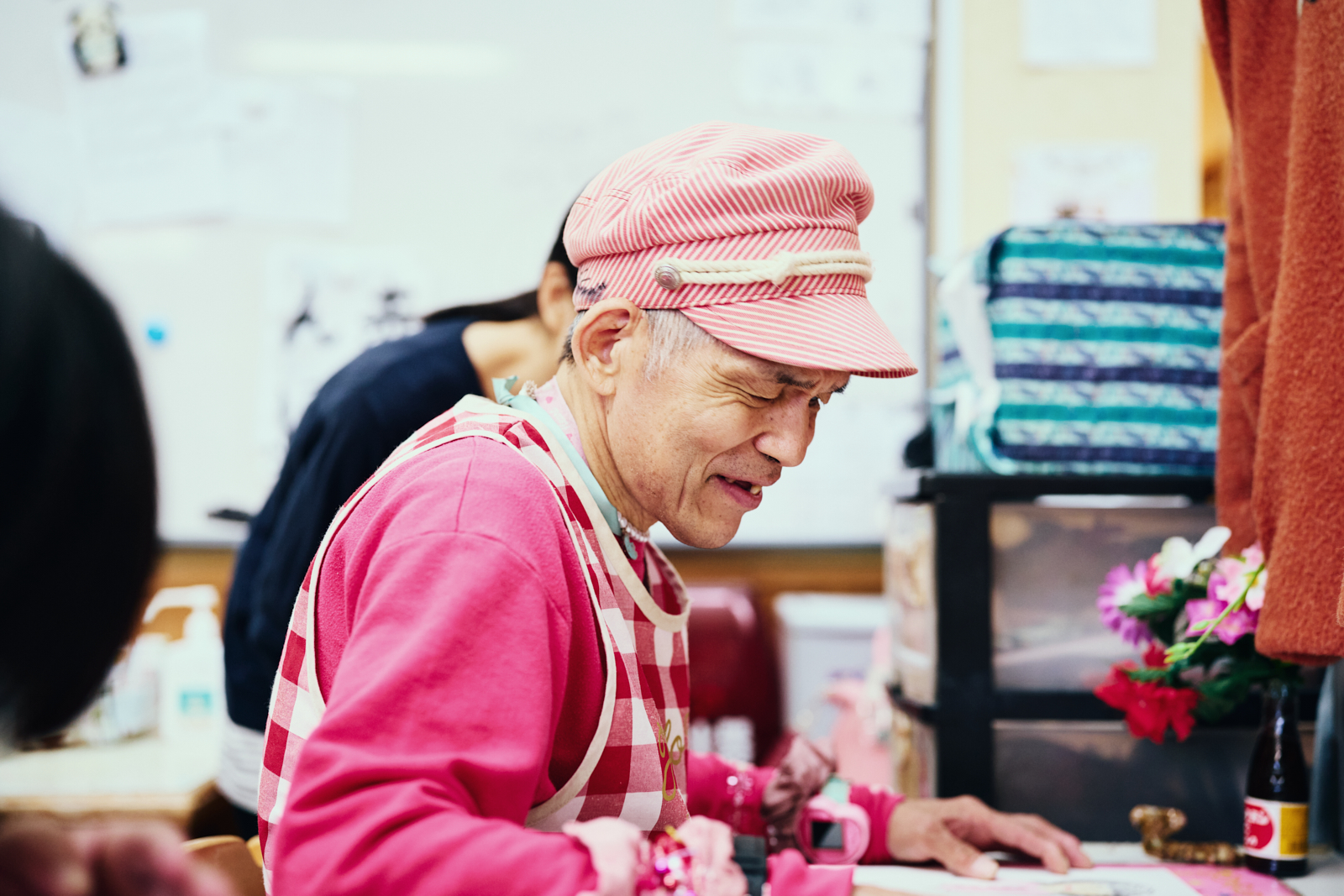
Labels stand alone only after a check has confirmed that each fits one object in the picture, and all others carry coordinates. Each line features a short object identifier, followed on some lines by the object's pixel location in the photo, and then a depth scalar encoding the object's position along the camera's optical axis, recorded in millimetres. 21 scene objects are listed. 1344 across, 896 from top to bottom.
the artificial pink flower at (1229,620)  1108
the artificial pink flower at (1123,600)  1221
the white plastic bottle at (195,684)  2162
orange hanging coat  978
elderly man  604
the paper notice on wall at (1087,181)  2266
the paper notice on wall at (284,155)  2570
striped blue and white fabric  1417
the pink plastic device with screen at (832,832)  1187
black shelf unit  1362
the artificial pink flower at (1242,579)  1098
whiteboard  2557
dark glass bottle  1159
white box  2377
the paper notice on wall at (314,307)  2588
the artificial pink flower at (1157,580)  1196
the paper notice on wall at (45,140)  2506
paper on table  1069
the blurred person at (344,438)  1403
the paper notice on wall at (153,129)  2586
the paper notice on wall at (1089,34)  2248
